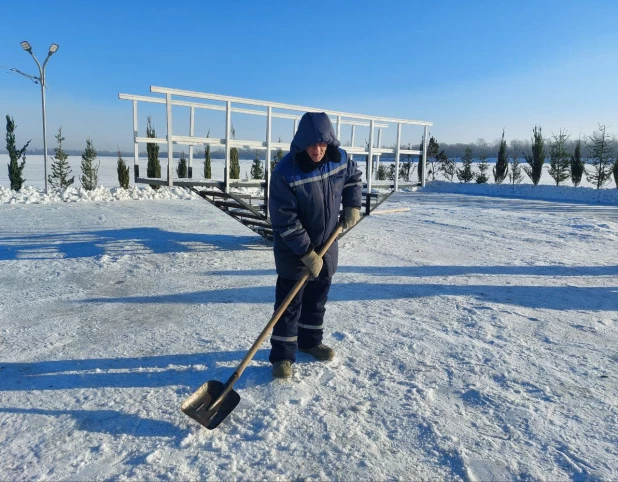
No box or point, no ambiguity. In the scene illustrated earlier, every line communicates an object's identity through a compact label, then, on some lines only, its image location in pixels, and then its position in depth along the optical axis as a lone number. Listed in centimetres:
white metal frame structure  568
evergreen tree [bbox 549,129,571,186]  2356
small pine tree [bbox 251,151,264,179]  2003
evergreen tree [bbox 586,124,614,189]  2227
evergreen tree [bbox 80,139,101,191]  1772
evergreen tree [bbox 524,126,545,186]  2298
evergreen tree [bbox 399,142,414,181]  2836
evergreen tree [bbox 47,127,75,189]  1792
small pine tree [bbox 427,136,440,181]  2627
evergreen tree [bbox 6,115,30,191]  1534
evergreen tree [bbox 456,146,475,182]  2703
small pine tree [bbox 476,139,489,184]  2642
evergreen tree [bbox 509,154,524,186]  2580
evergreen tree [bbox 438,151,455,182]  2722
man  278
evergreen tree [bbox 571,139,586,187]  2203
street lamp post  1298
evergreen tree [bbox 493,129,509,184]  2530
